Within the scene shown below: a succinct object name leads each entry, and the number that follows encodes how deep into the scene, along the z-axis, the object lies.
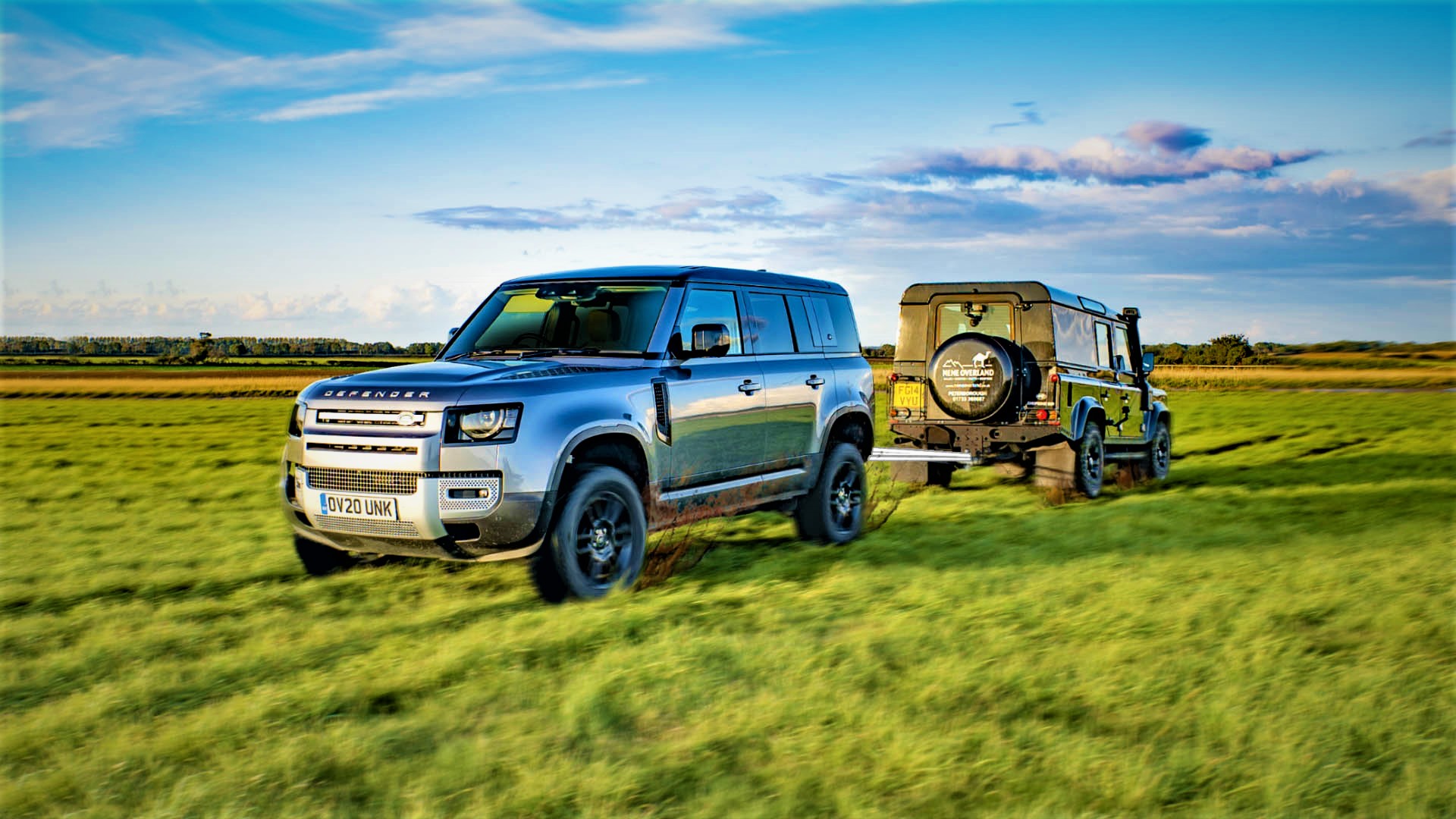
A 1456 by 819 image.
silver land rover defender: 6.48
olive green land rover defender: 12.31
